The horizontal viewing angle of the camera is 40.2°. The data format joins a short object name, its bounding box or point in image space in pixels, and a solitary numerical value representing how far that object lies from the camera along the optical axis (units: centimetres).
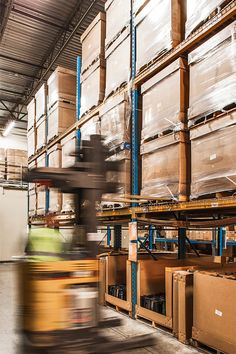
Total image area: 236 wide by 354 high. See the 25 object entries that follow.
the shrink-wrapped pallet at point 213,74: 316
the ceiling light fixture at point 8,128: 1370
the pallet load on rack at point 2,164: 1271
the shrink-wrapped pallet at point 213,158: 312
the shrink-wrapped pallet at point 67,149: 657
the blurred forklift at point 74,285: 183
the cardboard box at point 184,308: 367
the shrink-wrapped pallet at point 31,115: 932
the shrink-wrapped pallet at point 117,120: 476
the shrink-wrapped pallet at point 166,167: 374
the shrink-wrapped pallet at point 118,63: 489
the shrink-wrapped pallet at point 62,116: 737
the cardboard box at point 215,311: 312
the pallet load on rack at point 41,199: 850
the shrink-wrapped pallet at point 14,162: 1291
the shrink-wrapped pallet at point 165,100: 380
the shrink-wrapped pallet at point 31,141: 944
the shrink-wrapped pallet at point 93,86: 567
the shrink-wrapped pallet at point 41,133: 839
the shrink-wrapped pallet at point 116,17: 493
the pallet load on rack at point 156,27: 400
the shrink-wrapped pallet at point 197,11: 349
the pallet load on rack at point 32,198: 923
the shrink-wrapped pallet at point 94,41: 568
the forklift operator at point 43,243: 211
